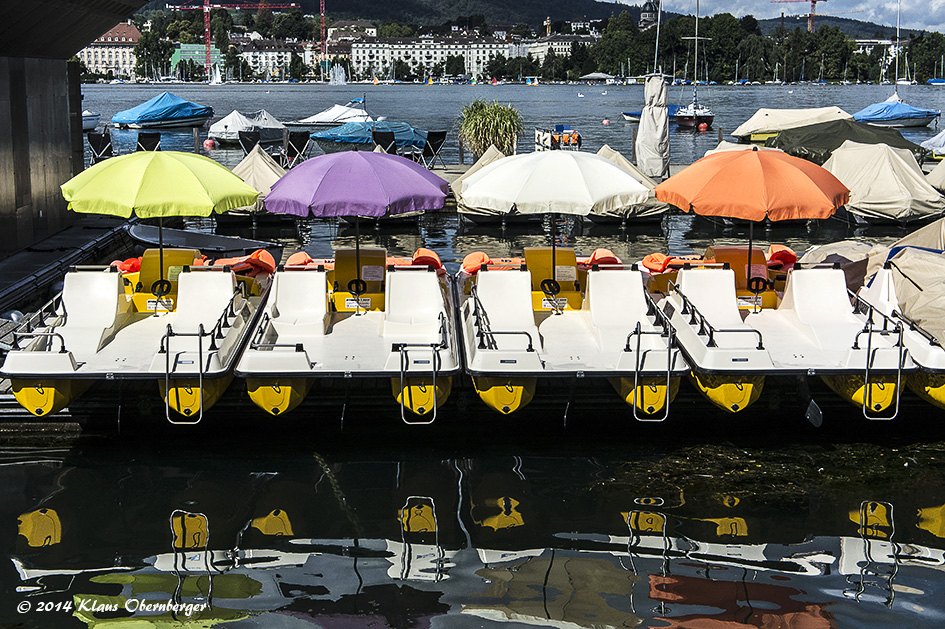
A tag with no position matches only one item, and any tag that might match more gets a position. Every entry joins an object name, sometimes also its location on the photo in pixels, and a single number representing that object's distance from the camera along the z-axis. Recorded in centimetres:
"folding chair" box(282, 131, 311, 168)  3148
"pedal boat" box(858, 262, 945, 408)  1112
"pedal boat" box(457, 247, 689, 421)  1102
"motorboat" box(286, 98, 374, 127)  5509
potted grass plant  3206
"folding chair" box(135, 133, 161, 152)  3181
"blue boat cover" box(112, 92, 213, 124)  6619
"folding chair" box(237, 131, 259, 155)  3003
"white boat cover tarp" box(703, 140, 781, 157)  2721
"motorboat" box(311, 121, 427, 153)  3506
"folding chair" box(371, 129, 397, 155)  3031
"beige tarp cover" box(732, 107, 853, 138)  3625
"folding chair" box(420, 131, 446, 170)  3191
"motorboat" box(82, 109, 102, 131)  5584
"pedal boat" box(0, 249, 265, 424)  1073
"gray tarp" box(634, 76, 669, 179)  2673
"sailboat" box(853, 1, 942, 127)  6550
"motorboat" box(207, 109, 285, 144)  5344
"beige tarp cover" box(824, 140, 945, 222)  2409
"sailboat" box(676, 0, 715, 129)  6944
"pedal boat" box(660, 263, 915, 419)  1102
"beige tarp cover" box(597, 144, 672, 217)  2386
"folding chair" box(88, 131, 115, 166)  3147
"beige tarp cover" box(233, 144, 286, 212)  2372
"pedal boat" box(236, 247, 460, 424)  1091
